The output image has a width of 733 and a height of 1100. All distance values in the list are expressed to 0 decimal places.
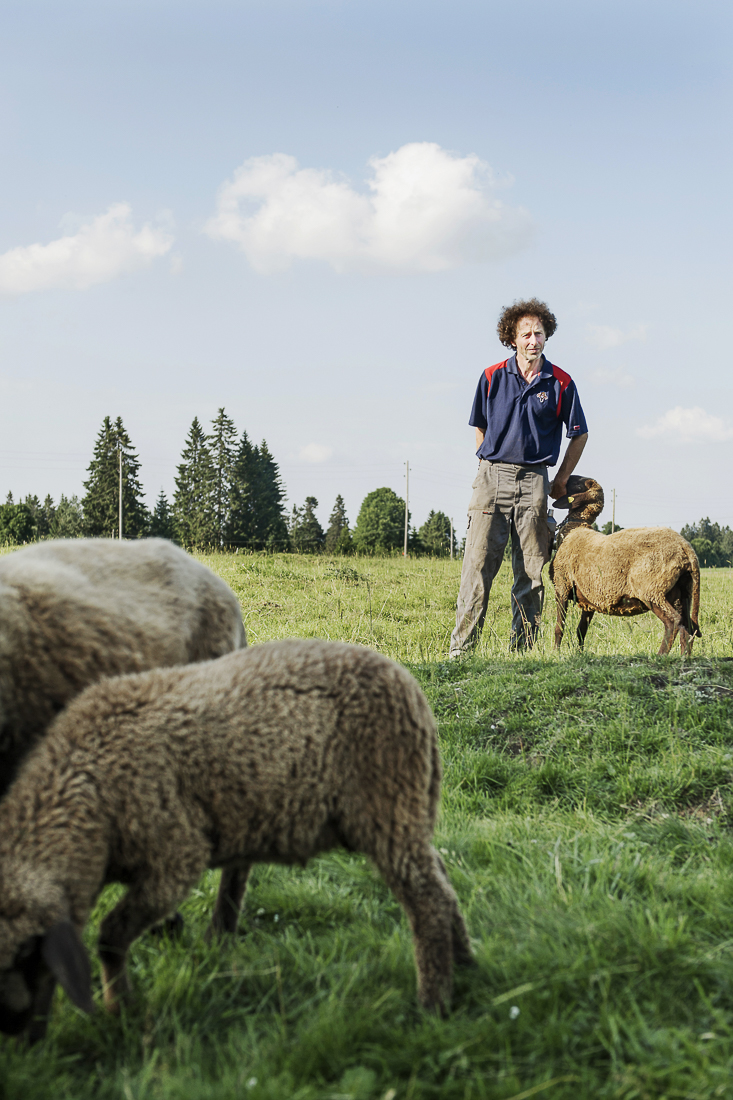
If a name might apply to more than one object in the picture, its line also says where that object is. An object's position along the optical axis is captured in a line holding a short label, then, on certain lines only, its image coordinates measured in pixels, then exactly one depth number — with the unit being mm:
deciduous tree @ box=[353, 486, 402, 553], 71438
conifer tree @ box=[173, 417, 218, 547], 59875
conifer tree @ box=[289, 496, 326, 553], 77875
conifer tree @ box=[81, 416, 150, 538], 53969
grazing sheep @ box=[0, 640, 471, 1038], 2266
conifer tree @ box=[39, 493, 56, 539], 75312
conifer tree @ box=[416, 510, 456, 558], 78625
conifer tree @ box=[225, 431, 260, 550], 60344
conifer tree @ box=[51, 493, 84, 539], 62175
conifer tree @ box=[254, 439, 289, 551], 62812
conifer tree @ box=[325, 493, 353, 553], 84881
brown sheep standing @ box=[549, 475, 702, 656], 7379
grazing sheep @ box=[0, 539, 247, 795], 2512
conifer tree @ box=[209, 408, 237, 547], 60812
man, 7555
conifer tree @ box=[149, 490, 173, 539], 62250
